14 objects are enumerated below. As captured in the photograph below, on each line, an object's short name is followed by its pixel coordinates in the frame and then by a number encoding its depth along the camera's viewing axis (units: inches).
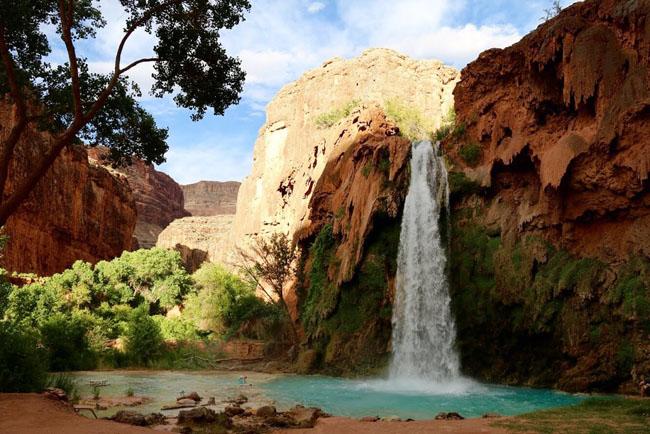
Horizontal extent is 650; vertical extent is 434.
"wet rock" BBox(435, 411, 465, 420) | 399.6
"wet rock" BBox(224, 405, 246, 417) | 425.2
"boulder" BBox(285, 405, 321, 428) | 363.6
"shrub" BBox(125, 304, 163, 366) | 1152.8
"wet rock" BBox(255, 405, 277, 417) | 406.5
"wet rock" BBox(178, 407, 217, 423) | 365.7
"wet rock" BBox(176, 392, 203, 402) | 516.8
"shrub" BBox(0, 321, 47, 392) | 414.3
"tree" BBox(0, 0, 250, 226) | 470.0
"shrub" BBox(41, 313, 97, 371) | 997.2
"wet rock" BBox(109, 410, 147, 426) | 354.3
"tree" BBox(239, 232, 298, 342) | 1270.9
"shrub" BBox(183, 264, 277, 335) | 1550.2
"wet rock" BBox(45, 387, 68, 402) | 370.8
